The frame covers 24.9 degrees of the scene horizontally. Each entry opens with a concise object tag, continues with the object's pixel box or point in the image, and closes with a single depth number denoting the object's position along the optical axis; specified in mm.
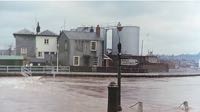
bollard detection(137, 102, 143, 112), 18259
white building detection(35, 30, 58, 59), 75994
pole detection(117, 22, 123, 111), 15257
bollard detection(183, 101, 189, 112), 21234
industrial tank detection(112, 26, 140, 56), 77688
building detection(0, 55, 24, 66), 64938
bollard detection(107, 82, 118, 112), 13656
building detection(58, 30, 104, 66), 67375
